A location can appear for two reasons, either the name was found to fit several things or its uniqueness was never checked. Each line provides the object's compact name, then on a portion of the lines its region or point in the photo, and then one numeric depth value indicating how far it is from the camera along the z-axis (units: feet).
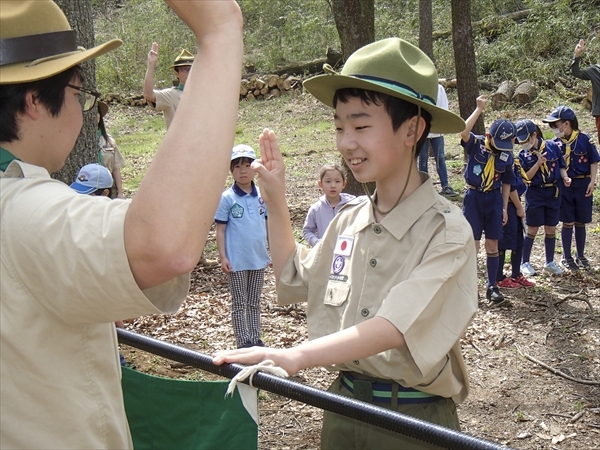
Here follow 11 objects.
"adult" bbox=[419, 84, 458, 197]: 35.68
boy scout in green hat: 6.89
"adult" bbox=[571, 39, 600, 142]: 36.37
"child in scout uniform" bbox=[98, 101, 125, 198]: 26.68
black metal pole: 4.93
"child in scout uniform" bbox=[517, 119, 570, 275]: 26.53
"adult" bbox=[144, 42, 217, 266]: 26.16
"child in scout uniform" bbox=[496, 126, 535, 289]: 25.31
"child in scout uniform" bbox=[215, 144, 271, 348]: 19.38
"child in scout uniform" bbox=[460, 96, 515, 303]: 23.90
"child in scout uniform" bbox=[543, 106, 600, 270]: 27.20
